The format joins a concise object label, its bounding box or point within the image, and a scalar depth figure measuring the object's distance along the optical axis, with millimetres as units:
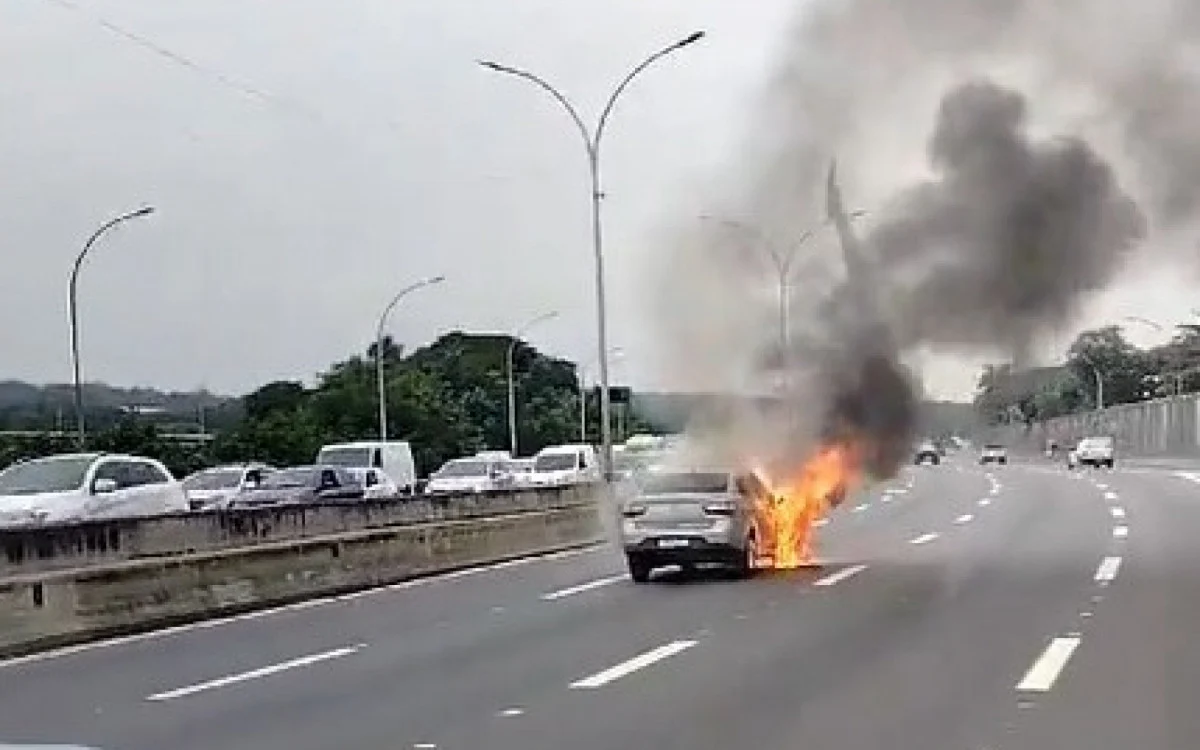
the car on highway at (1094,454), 85562
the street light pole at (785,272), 30922
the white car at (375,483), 43500
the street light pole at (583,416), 94644
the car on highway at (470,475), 51741
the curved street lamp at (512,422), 77500
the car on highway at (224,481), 42375
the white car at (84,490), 28750
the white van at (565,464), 54562
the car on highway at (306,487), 40775
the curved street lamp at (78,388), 49438
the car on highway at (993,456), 104562
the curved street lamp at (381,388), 65938
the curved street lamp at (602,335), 40188
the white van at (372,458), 49906
